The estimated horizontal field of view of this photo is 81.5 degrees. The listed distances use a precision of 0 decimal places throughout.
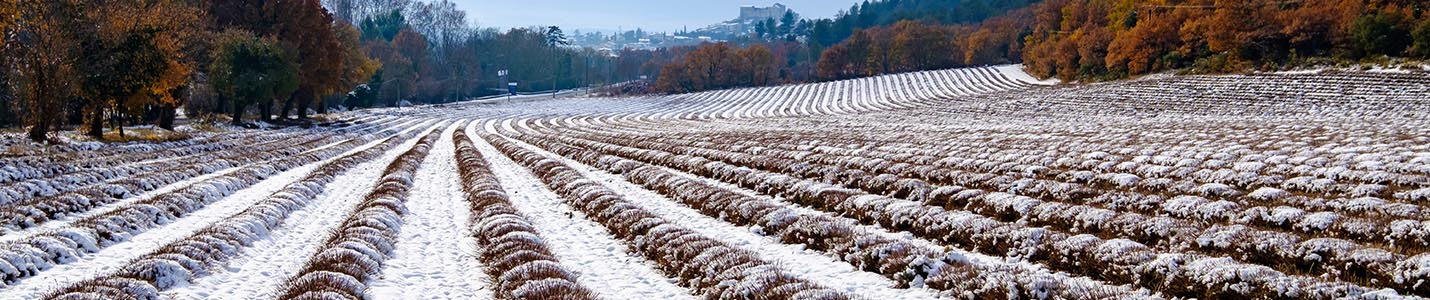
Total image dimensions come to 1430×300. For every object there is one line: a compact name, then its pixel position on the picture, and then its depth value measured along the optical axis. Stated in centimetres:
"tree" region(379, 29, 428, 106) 14238
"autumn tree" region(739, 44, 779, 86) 17038
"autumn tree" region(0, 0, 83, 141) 3634
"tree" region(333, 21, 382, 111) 8269
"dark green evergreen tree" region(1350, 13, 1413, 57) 6112
